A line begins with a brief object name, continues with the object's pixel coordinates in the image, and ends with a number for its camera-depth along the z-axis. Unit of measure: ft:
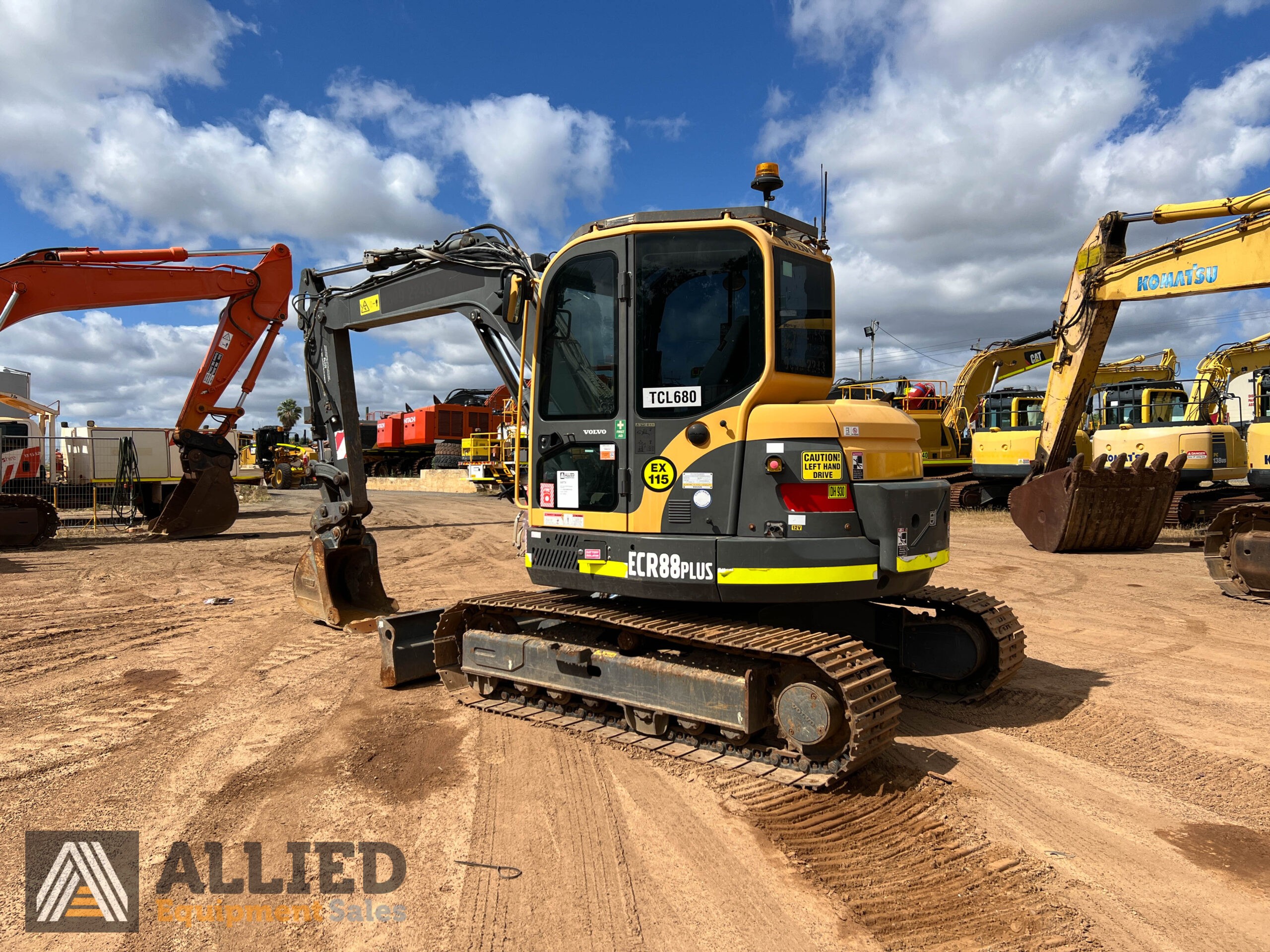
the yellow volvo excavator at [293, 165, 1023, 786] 15.44
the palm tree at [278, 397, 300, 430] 262.65
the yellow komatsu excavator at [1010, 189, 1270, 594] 38.06
